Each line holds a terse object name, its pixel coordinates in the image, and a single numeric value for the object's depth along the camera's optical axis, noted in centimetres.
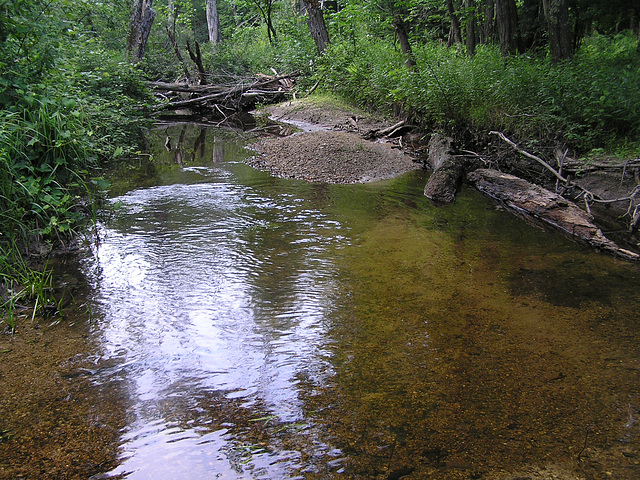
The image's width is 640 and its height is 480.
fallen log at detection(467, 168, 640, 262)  518
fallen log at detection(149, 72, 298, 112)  1684
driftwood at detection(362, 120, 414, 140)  1098
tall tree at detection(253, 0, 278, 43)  2133
